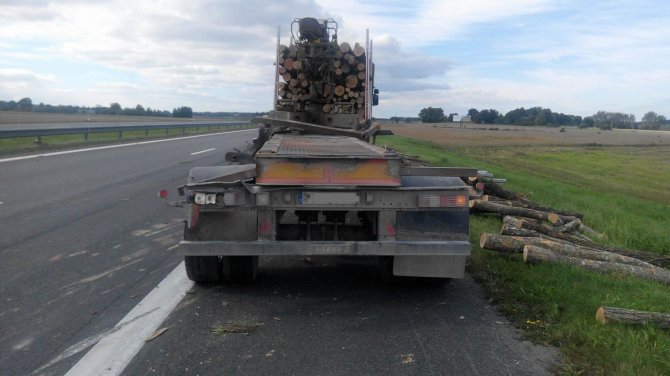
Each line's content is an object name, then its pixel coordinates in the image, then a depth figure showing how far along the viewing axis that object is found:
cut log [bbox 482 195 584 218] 10.10
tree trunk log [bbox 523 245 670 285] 6.69
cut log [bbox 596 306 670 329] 4.80
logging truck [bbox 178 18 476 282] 5.13
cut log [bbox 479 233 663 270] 6.90
